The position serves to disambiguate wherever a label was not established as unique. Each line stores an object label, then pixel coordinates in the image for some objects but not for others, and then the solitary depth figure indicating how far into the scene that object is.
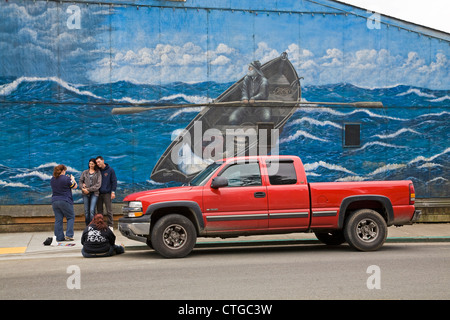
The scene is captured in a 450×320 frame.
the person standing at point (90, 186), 13.38
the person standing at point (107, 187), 13.54
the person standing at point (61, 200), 12.06
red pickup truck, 9.88
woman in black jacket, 9.94
